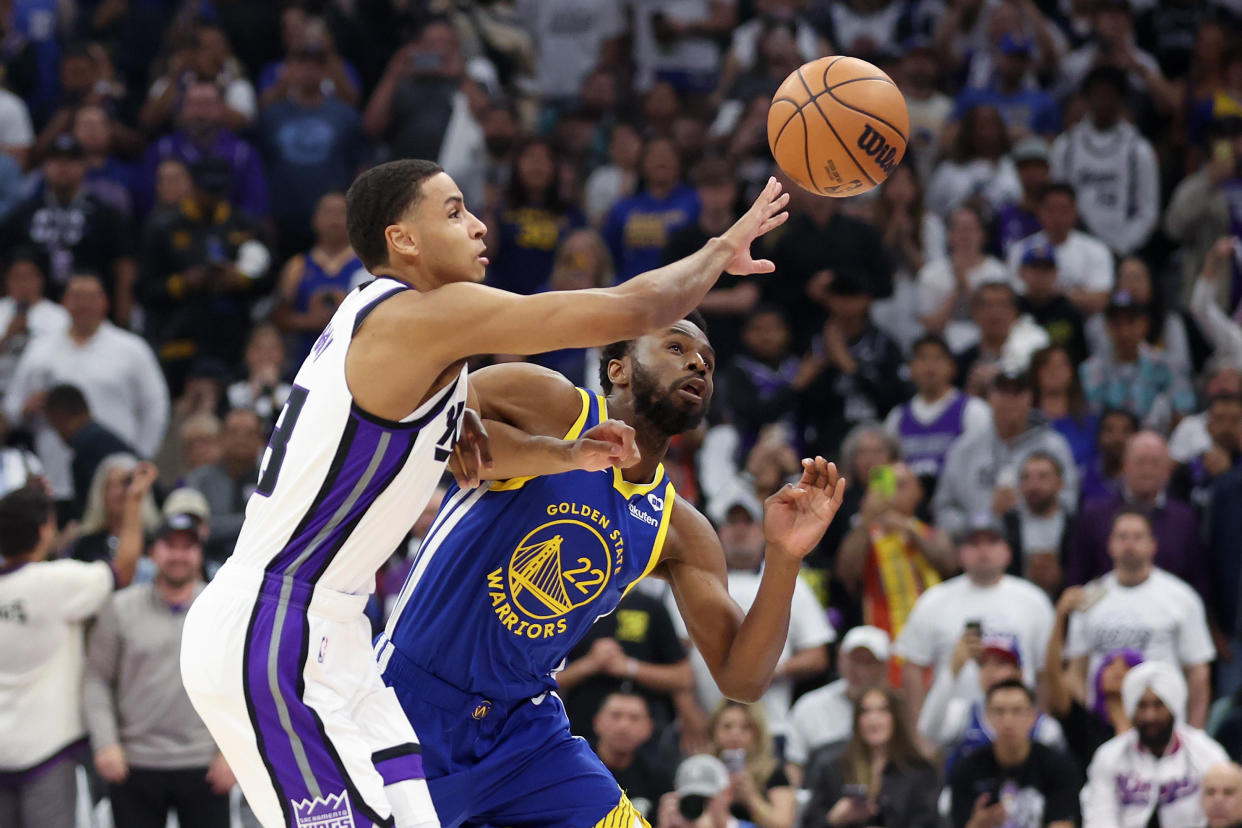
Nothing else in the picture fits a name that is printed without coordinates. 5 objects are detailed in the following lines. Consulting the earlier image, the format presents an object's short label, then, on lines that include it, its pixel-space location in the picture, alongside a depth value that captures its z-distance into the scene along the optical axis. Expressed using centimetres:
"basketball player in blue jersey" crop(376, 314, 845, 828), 1148
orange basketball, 1237
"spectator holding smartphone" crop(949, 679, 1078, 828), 1961
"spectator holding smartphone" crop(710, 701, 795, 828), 1966
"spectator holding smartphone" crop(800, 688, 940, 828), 1978
